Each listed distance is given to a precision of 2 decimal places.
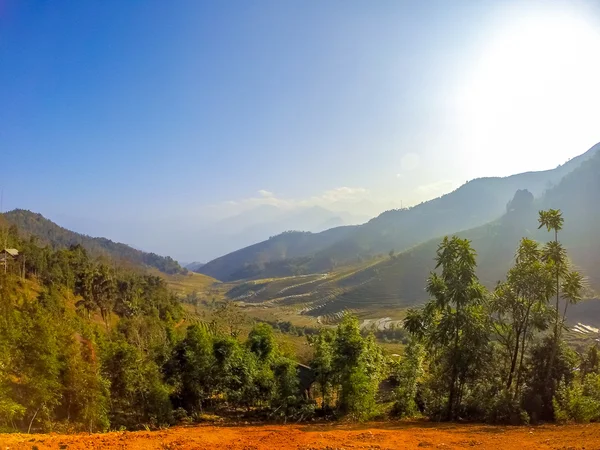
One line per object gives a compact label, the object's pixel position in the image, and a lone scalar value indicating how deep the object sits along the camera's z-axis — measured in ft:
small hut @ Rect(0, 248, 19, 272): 216.95
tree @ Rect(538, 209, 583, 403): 81.04
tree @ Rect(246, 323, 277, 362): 113.19
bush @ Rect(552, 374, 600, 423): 63.21
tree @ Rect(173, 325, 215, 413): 99.14
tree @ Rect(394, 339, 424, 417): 91.86
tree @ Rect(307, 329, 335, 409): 97.71
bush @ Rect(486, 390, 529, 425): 70.16
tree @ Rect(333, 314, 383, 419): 88.38
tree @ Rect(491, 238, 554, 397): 81.51
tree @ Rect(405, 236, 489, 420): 74.69
